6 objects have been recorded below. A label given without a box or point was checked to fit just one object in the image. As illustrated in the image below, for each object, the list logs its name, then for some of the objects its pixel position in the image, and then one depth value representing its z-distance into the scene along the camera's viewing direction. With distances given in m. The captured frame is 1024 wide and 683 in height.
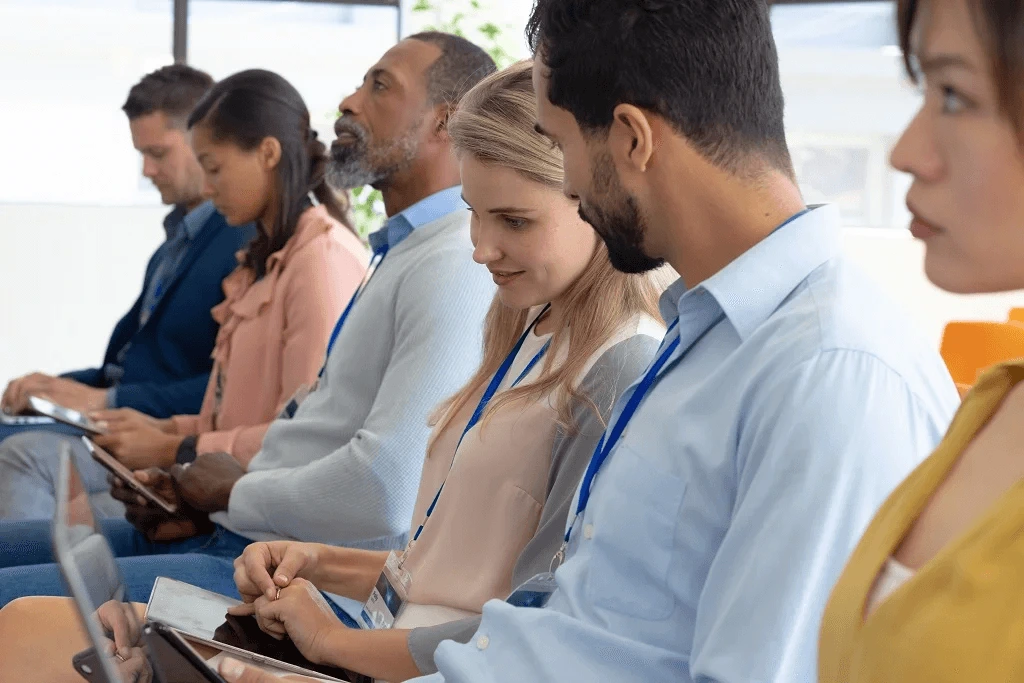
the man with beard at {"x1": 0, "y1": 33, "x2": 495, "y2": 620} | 1.94
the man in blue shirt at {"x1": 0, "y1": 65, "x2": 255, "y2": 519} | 2.97
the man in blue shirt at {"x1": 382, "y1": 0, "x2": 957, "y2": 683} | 0.94
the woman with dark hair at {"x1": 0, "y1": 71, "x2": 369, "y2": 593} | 2.42
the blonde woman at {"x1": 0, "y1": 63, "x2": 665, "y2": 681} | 1.36
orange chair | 2.11
